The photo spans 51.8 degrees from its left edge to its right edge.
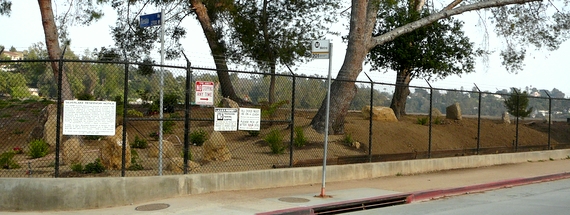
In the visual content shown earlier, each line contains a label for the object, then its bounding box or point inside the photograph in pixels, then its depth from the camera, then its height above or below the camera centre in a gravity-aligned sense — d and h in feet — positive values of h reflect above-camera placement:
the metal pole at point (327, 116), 38.45 -0.98
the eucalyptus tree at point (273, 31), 78.23 +9.21
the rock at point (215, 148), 46.70 -4.02
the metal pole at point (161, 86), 37.52 +0.60
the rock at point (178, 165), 41.55 -4.96
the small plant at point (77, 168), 39.46 -5.03
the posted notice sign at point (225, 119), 41.75 -1.52
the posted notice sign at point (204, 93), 39.17 +0.29
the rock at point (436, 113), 84.98 -1.26
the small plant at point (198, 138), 54.85 -3.83
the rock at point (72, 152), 44.01 -4.48
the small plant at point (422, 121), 74.28 -2.15
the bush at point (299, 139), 54.39 -3.62
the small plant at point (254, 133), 56.65 -3.32
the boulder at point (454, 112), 84.48 -1.00
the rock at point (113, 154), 41.47 -4.21
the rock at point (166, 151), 46.93 -4.54
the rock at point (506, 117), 93.68 -1.68
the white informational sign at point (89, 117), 35.42 -1.46
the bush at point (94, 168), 39.55 -5.02
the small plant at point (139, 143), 53.31 -4.39
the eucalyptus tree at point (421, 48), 76.43 +7.41
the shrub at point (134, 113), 63.41 -1.99
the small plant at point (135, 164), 41.60 -5.02
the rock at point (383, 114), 71.36 -1.39
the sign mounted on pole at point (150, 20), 38.52 +5.04
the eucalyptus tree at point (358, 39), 60.90 +6.86
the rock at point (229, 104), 56.26 -0.57
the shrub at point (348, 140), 58.10 -3.79
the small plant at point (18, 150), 50.74 -5.18
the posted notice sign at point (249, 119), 43.26 -1.52
